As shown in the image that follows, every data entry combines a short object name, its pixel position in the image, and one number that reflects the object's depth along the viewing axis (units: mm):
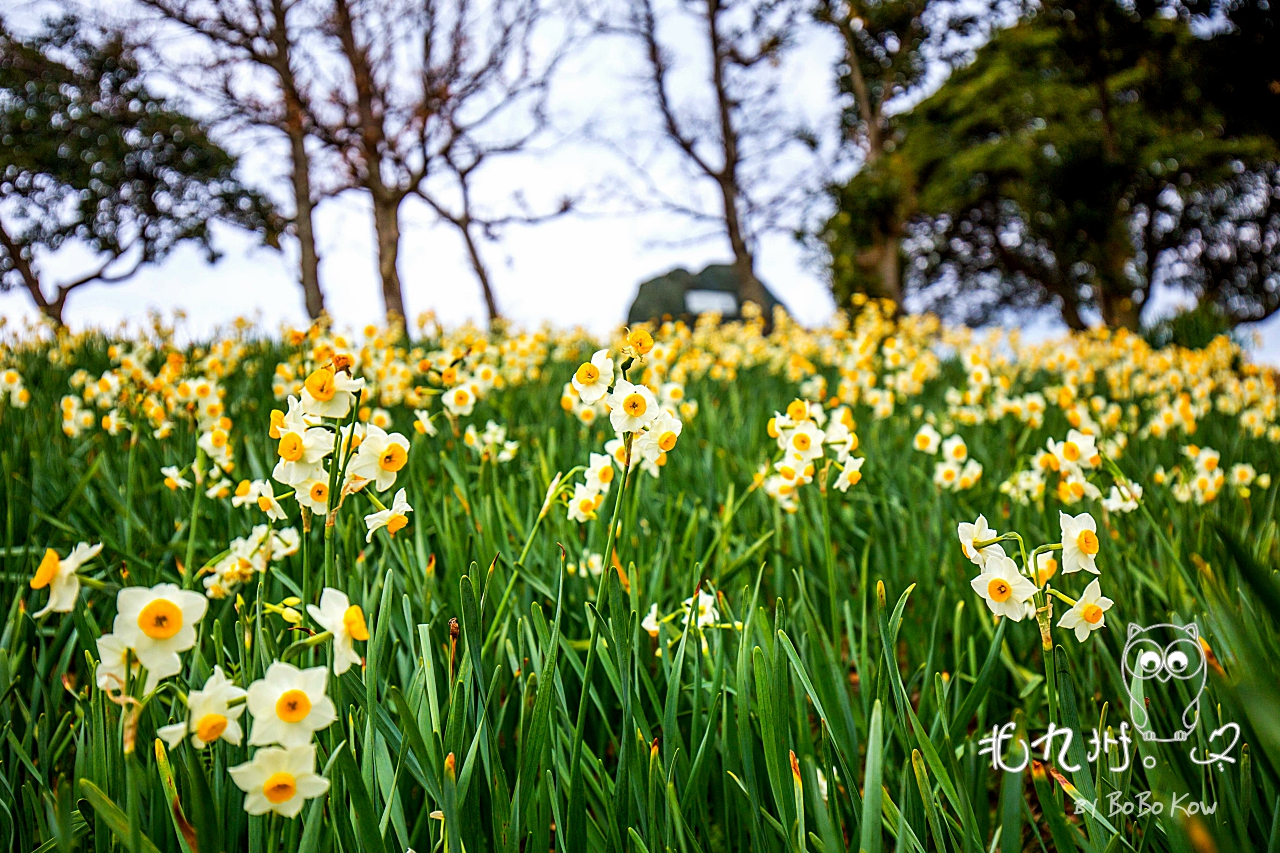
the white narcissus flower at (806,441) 1422
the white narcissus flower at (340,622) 711
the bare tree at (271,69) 10984
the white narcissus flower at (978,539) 975
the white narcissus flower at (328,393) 869
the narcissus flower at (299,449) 893
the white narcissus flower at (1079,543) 973
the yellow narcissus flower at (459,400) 1948
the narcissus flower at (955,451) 2164
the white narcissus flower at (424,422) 1794
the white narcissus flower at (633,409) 1024
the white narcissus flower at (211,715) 634
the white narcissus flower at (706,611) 1385
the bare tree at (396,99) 12258
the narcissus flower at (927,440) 2426
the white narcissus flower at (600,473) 1388
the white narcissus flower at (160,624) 627
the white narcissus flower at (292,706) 625
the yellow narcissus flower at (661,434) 1137
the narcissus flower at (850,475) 1531
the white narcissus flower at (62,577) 682
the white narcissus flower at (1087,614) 990
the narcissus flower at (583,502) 1429
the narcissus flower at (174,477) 1678
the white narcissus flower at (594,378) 1188
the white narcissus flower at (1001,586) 954
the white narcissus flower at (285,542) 1456
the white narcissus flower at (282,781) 634
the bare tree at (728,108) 14992
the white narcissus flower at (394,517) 990
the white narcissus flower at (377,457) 975
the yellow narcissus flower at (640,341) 1157
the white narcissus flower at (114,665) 655
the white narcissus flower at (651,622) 1385
